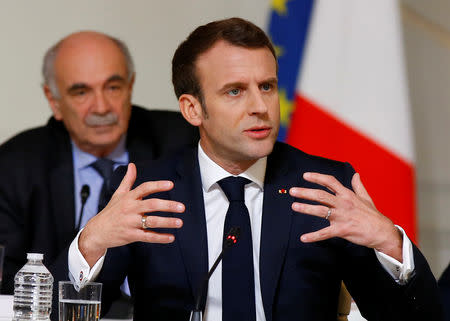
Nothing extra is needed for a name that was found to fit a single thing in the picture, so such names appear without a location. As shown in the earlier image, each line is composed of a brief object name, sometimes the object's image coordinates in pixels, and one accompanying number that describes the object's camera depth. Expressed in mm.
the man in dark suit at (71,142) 6840
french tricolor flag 8180
